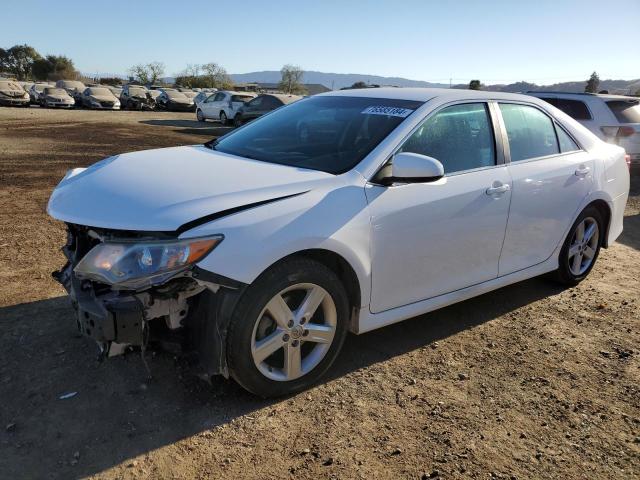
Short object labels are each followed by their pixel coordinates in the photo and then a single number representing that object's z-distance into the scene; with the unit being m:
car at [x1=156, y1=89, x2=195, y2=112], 34.34
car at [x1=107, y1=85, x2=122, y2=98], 36.85
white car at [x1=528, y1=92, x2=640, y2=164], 9.64
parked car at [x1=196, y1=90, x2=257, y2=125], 23.75
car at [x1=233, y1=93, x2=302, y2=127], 19.72
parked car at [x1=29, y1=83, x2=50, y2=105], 33.06
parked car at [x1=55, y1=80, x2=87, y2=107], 34.78
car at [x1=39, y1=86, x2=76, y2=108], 31.50
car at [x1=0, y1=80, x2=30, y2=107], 29.47
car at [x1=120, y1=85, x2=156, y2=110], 34.83
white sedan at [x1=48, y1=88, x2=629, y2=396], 2.64
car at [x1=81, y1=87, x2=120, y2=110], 32.12
